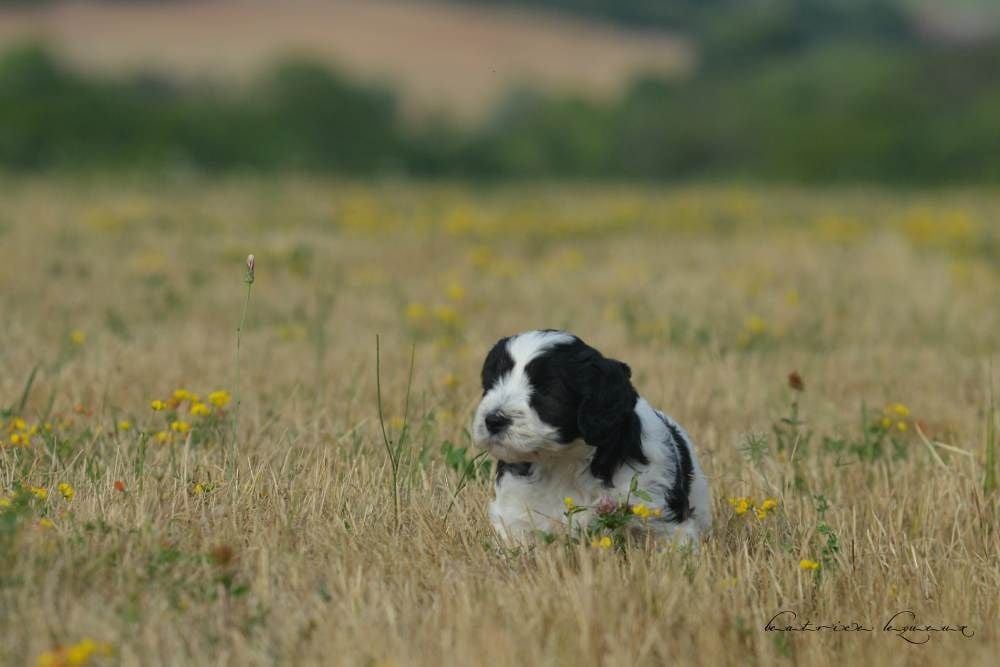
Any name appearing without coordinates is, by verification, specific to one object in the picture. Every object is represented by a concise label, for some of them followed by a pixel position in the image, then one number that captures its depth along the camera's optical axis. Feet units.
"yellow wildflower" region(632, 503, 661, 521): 28.40
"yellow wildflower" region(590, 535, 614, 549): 27.81
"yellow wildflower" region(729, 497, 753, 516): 31.53
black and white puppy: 28.48
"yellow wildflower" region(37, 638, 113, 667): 20.67
